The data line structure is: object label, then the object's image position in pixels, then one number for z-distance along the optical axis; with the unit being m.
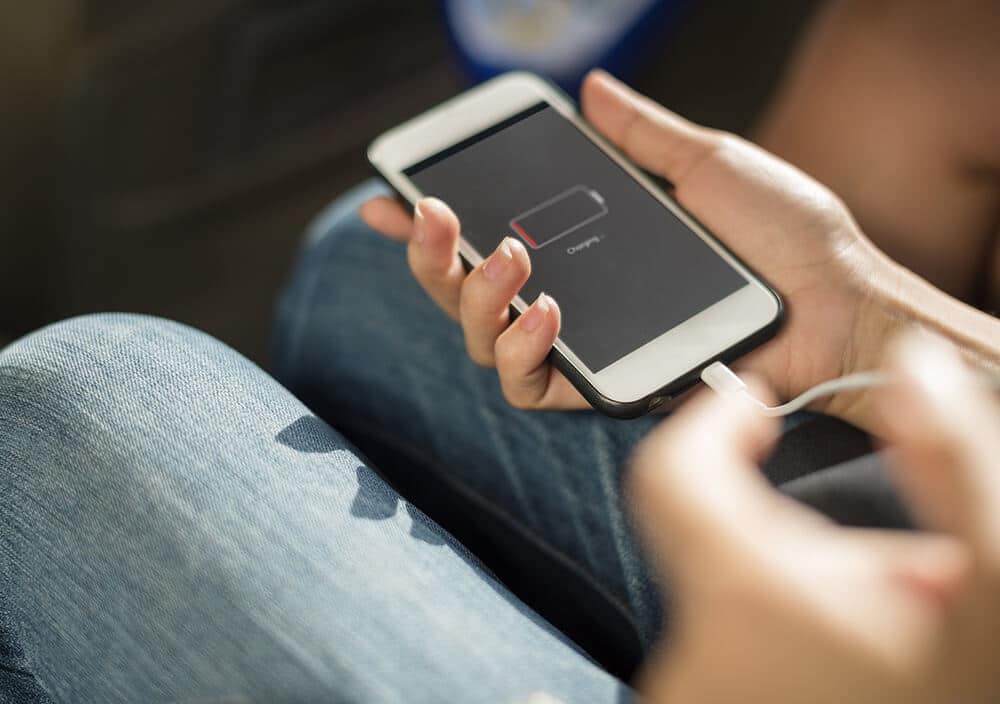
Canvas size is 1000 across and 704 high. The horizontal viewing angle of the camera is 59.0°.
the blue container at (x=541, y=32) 0.94
